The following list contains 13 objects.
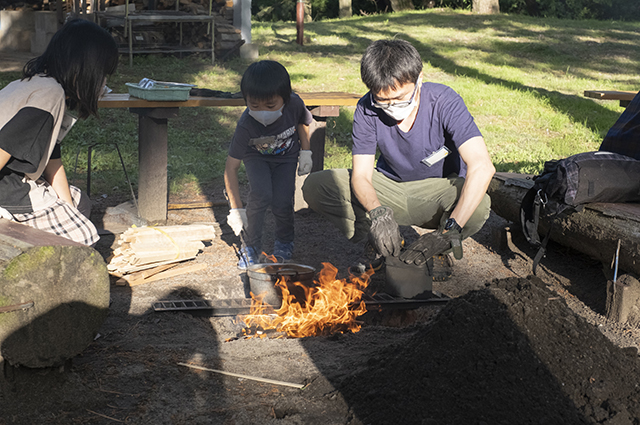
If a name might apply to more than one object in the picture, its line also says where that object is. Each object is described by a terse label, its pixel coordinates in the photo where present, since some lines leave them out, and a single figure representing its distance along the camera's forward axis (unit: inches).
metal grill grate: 138.6
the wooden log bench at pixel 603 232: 138.5
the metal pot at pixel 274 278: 135.3
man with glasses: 135.6
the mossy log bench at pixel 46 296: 100.3
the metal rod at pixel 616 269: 141.1
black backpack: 146.9
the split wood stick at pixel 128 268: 157.2
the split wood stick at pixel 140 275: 156.7
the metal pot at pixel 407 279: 138.3
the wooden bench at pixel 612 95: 245.8
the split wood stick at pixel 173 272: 158.7
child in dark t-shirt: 165.0
